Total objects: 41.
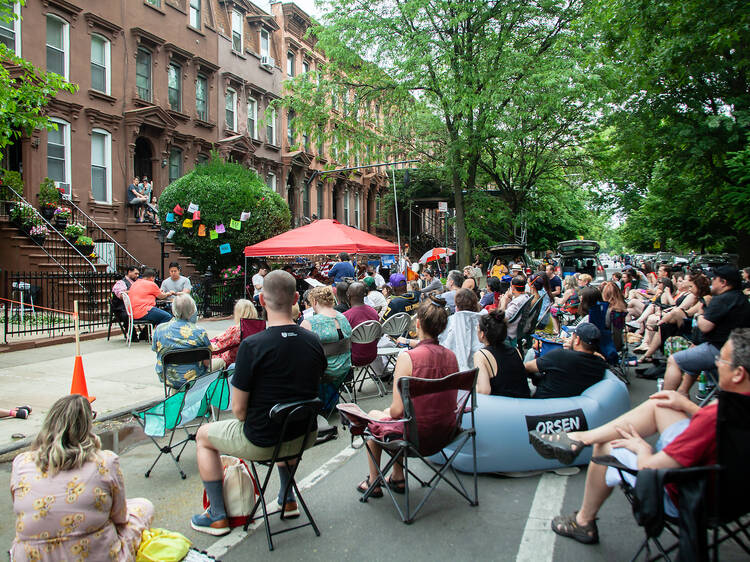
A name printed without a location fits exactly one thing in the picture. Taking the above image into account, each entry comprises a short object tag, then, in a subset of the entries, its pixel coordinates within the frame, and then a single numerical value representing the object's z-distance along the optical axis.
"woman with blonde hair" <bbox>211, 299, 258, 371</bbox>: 6.28
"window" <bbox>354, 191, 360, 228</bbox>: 38.38
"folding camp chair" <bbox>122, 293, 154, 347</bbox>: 11.34
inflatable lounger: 4.59
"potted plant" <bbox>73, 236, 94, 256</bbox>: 16.14
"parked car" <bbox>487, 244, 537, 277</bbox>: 24.09
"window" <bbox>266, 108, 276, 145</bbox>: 28.39
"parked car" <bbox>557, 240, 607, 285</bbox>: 28.51
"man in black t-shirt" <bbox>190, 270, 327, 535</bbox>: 3.49
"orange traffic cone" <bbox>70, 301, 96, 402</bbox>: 6.56
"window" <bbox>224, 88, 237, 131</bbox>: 25.38
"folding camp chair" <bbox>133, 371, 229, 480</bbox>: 4.80
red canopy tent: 13.89
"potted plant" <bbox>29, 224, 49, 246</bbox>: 15.21
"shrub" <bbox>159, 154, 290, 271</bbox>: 17.53
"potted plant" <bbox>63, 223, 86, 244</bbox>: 16.16
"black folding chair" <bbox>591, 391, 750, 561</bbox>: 2.60
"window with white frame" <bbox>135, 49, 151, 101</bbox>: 20.48
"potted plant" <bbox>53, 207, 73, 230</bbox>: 16.14
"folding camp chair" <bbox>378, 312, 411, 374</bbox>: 8.35
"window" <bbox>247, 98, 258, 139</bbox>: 26.94
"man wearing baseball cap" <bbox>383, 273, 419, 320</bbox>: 9.48
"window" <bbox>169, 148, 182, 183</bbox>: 22.25
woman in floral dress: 2.63
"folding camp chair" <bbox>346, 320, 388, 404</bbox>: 7.02
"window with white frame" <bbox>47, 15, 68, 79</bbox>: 17.25
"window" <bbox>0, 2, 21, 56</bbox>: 15.75
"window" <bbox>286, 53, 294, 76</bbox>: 30.14
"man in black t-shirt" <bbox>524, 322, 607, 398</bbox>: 4.95
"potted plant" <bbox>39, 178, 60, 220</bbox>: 16.11
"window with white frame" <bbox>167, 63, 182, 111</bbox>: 22.00
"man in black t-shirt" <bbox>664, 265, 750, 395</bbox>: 6.14
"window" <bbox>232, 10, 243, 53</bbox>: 25.91
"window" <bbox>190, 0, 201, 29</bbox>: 22.95
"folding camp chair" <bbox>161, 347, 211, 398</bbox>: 5.41
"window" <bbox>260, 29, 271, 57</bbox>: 27.94
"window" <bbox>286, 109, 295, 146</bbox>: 30.02
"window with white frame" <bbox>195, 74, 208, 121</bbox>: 23.52
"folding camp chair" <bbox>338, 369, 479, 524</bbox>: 3.82
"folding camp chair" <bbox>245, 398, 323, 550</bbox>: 3.52
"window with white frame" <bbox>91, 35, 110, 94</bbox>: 18.83
